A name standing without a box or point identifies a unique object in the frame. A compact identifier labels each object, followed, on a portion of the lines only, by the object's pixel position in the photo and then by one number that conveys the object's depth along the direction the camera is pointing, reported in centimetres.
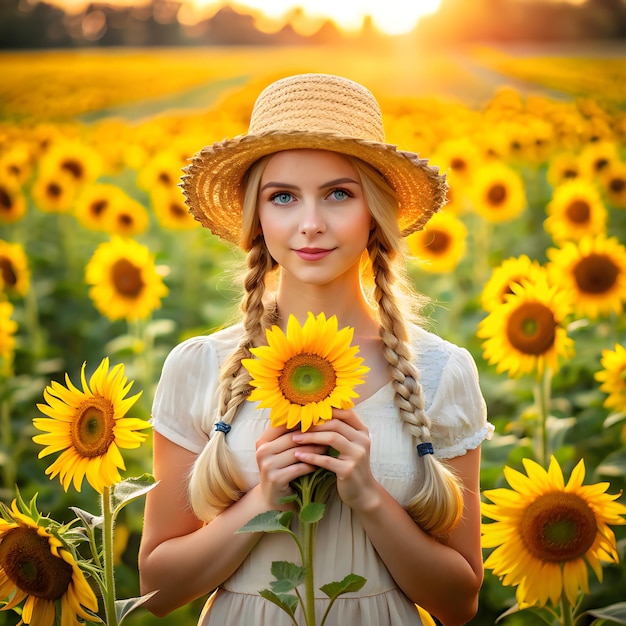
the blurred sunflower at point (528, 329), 275
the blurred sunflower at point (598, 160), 525
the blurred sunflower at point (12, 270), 418
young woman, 170
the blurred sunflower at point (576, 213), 437
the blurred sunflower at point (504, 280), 300
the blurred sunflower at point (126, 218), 483
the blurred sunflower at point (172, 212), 510
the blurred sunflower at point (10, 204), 505
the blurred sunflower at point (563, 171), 540
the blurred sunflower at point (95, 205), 495
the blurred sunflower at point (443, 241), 448
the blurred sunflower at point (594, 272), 334
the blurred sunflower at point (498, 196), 497
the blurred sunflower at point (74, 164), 551
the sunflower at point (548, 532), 157
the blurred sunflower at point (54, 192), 545
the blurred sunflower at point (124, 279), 385
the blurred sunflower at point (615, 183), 520
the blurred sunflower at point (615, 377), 284
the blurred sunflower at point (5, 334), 354
